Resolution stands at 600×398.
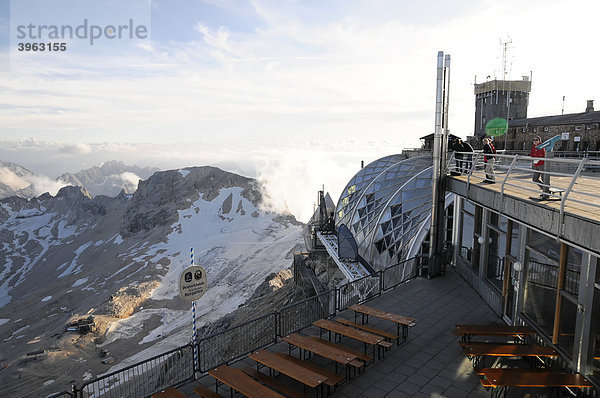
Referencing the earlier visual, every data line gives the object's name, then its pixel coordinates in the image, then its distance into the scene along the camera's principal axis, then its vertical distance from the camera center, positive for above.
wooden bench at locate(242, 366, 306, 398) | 8.21 -4.90
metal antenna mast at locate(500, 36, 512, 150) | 54.16 +11.13
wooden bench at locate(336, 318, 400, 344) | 10.02 -4.57
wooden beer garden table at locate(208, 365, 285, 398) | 7.59 -4.57
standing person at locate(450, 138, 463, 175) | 15.71 +0.24
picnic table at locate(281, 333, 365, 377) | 8.68 -4.46
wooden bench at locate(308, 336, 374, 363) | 8.99 -4.52
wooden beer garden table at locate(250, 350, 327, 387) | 7.92 -4.49
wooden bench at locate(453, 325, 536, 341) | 9.59 -4.17
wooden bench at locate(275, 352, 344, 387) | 8.07 -4.61
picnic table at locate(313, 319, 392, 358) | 9.58 -4.47
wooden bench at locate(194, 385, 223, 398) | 8.16 -4.94
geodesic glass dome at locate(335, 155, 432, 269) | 22.27 -3.54
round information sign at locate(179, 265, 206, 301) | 9.41 -3.14
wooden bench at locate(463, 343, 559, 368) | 8.31 -4.11
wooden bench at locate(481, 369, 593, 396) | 7.24 -4.06
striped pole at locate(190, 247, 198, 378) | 9.40 -4.55
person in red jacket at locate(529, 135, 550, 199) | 10.56 +0.09
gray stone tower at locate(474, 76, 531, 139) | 57.56 +8.61
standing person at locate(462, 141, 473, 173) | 16.25 +0.34
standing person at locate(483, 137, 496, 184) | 12.30 -0.09
